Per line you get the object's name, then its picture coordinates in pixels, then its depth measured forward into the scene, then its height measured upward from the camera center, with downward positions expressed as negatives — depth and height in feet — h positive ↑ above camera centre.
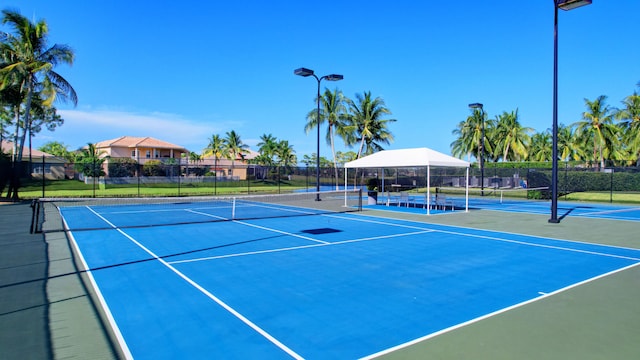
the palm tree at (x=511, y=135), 195.93 +18.77
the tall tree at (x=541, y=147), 247.50 +16.95
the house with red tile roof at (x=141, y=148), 232.94 +15.67
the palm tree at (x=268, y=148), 225.15 +14.69
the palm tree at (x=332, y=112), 141.79 +21.53
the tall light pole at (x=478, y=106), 99.37 +16.47
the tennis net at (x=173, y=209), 50.55 -5.48
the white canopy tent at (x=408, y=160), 59.93 +2.34
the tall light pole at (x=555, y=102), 48.11 +8.59
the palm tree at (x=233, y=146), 245.65 +17.22
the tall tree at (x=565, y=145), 225.54 +16.80
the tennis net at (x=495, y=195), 88.12 -5.15
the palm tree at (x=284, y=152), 228.22 +12.61
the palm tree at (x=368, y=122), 143.84 +18.41
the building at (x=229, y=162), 227.59 +7.79
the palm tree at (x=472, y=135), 188.34 +18.52
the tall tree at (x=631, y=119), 149.07 +20.38
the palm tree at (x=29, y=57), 84.12 +24.70
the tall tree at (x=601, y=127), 159.53 +18.22
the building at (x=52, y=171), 165.63 +1.88
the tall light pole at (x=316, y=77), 74.33 +18.22
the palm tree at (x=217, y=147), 249.75 +16.99
